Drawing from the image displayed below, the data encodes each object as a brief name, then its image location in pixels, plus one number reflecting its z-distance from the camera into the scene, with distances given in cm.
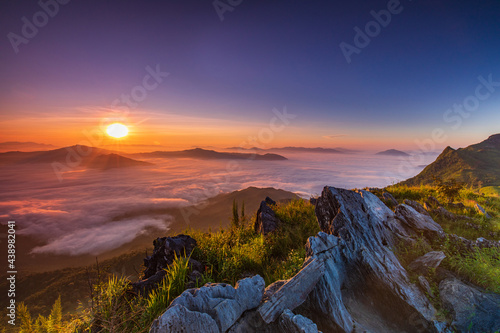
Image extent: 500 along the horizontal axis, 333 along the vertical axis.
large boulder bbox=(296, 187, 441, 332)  410
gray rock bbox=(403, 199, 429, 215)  847
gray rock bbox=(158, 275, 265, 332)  341
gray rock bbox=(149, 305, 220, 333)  300
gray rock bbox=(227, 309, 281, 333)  347
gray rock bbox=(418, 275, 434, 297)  459
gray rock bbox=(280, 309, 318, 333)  323
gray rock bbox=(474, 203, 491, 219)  912
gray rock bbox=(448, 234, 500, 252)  582
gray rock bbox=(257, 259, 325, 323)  362
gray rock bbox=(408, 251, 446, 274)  506
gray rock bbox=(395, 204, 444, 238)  673
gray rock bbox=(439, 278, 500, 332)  395
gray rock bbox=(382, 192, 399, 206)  1126
